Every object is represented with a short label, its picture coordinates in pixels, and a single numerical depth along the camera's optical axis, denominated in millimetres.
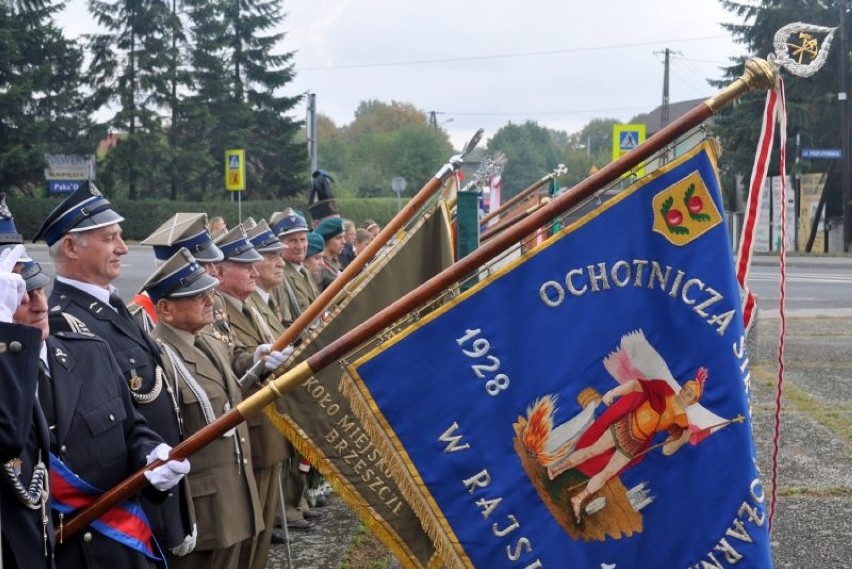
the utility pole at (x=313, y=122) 37844
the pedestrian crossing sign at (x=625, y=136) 17500
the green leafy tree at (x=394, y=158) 70125
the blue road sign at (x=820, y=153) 32812
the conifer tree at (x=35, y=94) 38000
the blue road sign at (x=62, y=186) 37681
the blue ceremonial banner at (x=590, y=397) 3201
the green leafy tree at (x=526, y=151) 97106
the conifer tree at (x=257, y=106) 45781
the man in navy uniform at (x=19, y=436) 2580
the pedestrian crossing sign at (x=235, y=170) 32781
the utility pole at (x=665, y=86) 45188
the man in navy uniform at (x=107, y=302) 3645
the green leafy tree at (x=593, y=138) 118481
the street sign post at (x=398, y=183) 34094
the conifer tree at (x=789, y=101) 33656
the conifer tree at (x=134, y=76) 41781
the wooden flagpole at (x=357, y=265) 4461
